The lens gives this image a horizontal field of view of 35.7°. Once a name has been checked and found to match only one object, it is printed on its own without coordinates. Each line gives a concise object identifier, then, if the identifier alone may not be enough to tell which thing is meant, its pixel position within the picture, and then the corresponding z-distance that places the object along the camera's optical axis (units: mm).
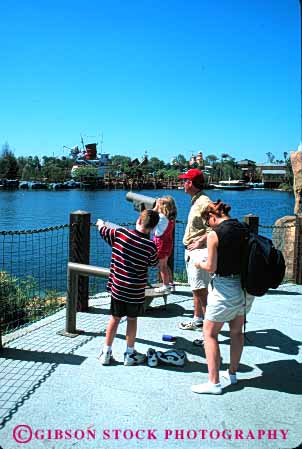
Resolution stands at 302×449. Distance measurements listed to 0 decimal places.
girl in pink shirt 5219
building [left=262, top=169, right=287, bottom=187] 132250
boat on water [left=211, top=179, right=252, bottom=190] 119562
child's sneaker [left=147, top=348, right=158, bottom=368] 3838
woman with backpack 3164
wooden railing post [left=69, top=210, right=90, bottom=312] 5172
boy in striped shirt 3662
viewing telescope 5219
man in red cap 4367
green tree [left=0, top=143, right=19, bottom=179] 114394
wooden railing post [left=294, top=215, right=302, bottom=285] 7281
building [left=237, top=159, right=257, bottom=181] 146550
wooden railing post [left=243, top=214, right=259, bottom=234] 6812
